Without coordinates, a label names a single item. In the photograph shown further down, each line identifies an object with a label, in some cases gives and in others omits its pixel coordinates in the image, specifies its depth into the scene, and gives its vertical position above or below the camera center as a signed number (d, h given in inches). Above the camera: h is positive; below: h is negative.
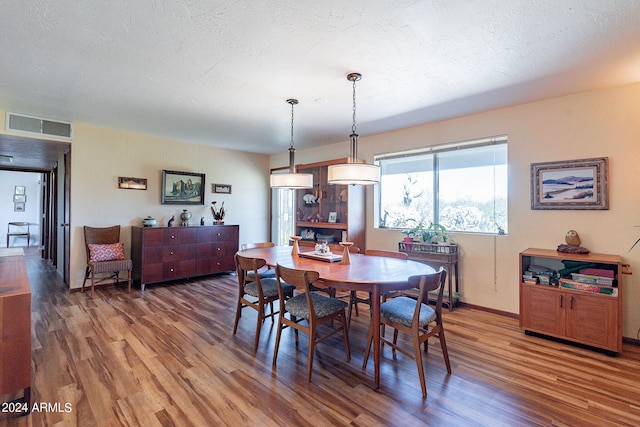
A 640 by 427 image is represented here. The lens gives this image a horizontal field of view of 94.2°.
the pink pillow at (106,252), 171.7 -23.6
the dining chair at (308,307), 88.5 -31.0
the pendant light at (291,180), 125.2 +14.3
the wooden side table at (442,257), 146.9 -21.7
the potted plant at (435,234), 153.9 -10.3
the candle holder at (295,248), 129.5 -15.4
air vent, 148.8 +45.2
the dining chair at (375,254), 117.1 -18.1
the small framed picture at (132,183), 189.8 +19.0
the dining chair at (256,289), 106.9 -30.1
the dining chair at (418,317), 82.7 -30.7
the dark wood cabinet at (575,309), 102.0 -34.5
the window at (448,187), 145.2 +15.1
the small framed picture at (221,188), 231.8 +19.4
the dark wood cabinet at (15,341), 70.0 -31.1
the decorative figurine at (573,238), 119.3 -9.2
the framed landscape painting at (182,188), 206.4 +17.8
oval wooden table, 84.8 -19.0
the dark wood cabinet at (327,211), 185.0 +1.7
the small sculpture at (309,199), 208.5 +10.2
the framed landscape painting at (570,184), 117.3 +12.8
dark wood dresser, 182.5 -25.8
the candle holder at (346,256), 110.7 -16.0
